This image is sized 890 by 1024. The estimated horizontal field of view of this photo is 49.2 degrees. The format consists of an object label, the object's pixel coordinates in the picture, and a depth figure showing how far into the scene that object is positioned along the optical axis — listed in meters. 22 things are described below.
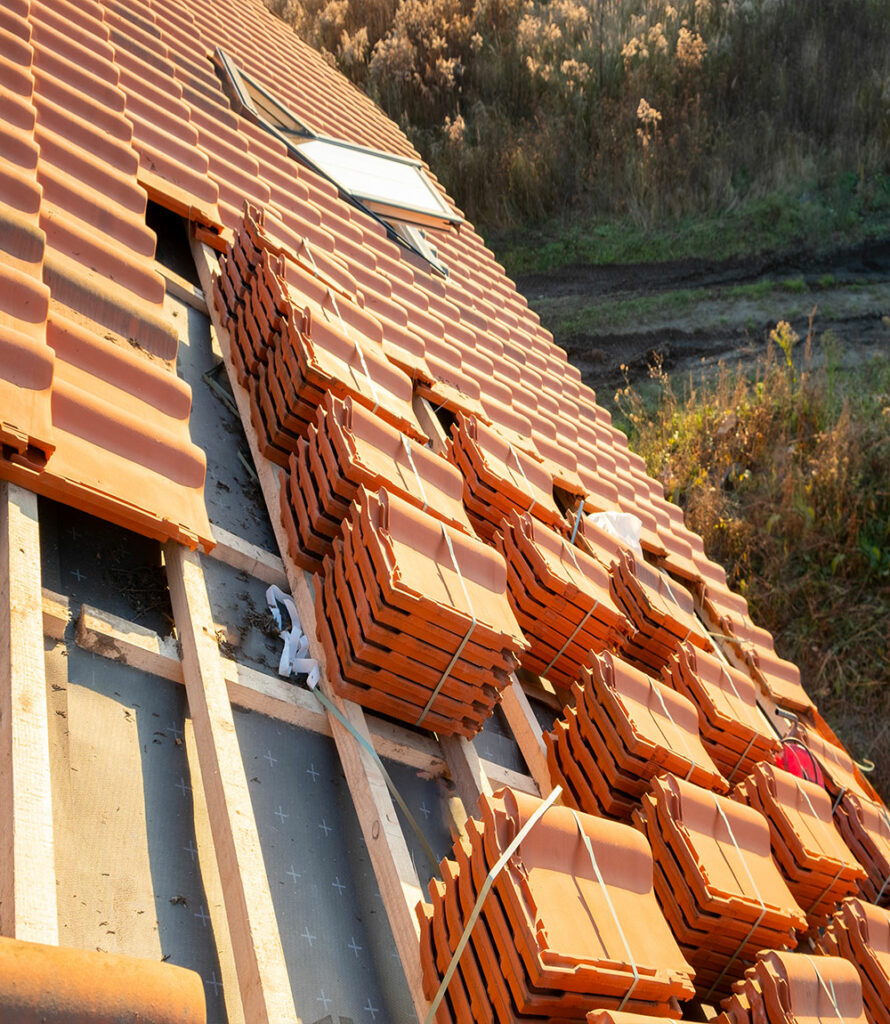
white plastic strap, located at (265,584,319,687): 3.26
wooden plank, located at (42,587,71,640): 2.76
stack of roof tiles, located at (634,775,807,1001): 3.40
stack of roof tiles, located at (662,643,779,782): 4.68
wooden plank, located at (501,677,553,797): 3.82
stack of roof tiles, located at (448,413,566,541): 4.50
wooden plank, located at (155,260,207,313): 4.48
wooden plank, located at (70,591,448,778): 2.85
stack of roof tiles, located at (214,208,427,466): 3.79
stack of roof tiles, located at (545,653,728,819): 3.66
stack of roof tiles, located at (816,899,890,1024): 3.94
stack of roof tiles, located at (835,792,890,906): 5.40
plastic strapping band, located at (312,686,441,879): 2.99
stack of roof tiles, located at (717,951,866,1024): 3.13
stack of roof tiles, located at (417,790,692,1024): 2.51
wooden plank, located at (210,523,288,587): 3.40
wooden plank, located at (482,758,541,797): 3.58
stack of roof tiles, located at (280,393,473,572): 3.40
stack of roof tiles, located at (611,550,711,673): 5.11
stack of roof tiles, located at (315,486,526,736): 3.11
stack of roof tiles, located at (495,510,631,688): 4.11
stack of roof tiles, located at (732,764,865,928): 4.25
